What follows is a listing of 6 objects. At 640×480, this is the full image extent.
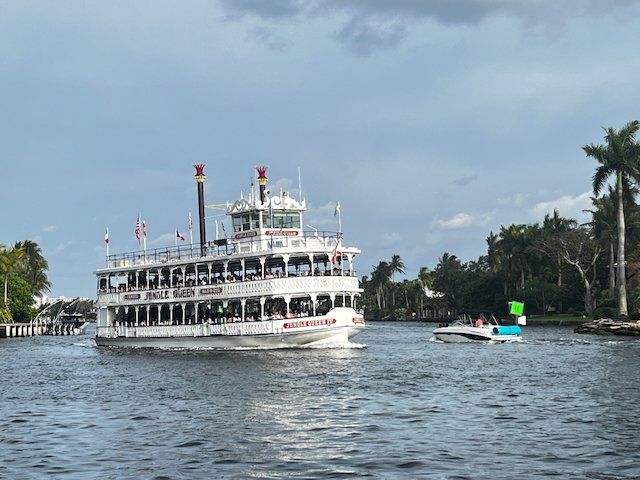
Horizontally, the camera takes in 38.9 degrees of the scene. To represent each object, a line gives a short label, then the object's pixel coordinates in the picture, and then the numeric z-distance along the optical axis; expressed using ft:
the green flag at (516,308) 242.17
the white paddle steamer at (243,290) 179.73
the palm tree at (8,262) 370.12
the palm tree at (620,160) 288.10
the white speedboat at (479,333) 233.55
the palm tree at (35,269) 501.15
